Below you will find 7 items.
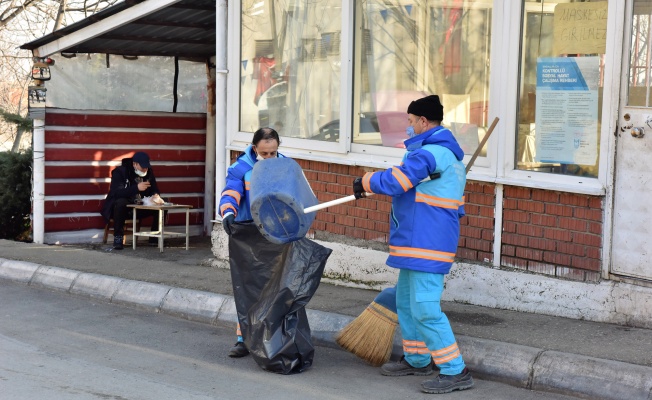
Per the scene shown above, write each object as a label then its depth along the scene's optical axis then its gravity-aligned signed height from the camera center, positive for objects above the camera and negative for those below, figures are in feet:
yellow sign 22.24 +2.30
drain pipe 32.65 +1.02
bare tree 62.44 +5.97
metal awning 35.17 +3.27
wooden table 37.73 -3.89
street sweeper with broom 18.71 -2.01
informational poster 22.57 +0.40
